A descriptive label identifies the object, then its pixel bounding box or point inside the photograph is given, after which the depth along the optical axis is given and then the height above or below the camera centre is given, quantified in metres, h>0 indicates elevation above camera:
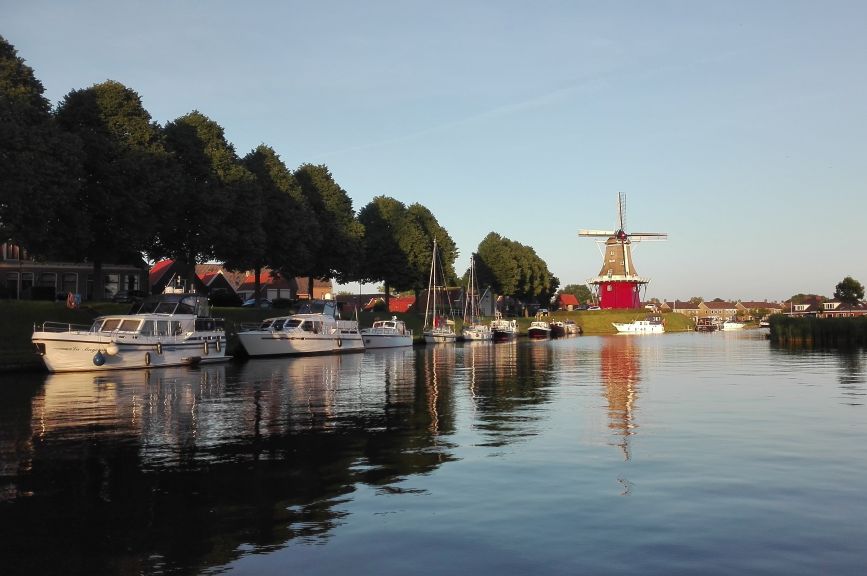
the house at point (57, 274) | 90.38 +6.79
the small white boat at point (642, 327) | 168.50 -1.34
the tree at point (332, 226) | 101.69 +12.75
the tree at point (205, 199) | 75.25 +12.18
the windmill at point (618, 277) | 184.25 +9.82
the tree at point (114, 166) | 65.31 +13.35
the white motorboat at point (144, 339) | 48.31 -0.52
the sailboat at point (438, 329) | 106.62 -0.62
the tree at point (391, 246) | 123.88 +12.14
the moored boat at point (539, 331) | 136.62 -1.44
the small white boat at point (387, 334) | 87.00 -0.99
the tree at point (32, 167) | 52.97 +11.20
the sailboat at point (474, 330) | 118.31 -0.95
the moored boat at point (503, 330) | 125.19 -1.05
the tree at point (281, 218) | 89.00 +12.05
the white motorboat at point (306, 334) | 67.38 -0.58
